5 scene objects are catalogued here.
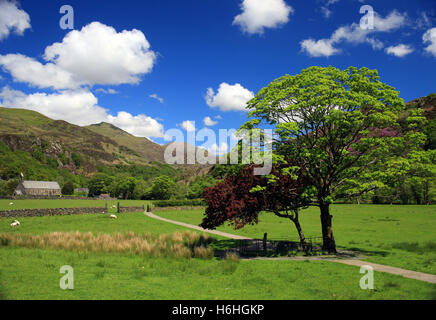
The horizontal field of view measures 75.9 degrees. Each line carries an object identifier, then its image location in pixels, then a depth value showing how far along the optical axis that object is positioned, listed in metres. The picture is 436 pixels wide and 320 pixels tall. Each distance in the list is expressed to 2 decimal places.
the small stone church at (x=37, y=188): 135.77
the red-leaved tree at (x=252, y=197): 20.33
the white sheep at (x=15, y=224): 36.75
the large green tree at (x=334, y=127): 18.41
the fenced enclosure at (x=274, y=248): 21.84
